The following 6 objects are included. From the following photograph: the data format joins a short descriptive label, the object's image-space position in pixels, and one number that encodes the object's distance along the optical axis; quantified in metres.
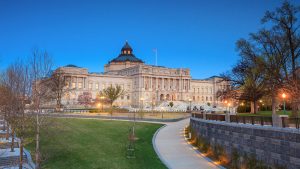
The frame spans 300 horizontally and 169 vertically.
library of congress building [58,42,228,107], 111.44
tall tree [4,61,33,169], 17.89
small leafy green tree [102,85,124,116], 64.75
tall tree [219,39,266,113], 39.34
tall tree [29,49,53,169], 17.62
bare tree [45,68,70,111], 55.18
